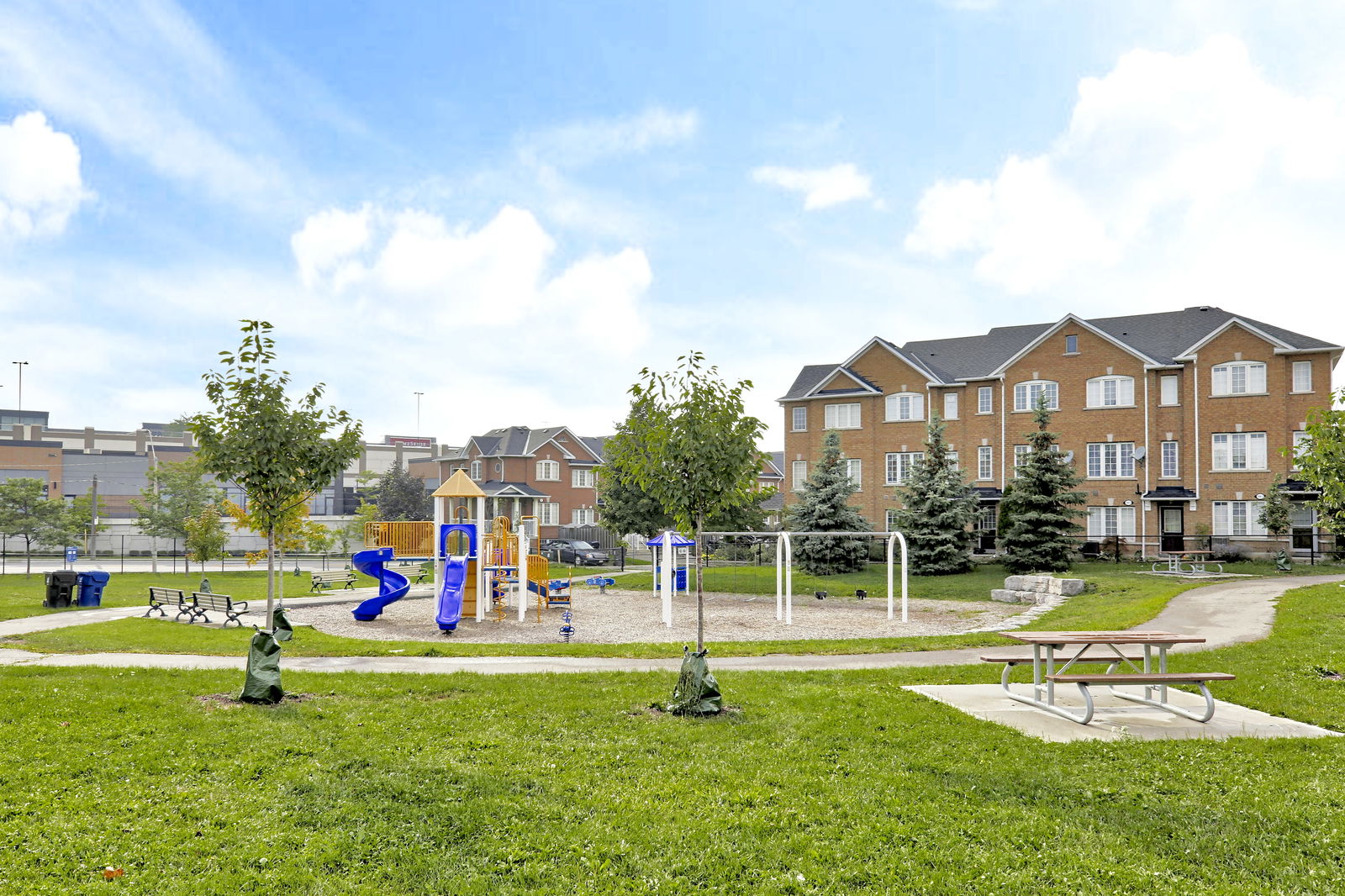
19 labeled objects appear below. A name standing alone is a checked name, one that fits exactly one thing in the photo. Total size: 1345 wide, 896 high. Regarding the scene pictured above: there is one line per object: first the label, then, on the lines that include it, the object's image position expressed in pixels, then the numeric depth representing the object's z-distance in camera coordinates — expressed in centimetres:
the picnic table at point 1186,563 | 3097
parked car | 4800
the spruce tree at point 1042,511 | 3403
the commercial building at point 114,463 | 6794
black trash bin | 2433
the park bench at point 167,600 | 2117
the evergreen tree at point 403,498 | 6622
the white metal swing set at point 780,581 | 2233
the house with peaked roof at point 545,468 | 6338
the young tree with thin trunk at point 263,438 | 1281
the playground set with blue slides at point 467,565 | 2223
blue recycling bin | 2514
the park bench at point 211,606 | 2049
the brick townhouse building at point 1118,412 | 3766
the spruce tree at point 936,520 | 3575
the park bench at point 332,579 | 3203
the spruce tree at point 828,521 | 3644
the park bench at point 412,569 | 3964
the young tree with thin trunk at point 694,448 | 1139
